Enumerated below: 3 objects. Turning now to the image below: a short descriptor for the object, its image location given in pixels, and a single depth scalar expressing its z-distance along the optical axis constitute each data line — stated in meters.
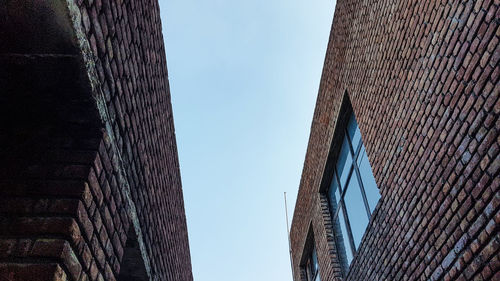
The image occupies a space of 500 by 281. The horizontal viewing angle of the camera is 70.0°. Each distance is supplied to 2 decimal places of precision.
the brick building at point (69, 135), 1.64
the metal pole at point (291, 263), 11.56
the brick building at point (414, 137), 2.84
